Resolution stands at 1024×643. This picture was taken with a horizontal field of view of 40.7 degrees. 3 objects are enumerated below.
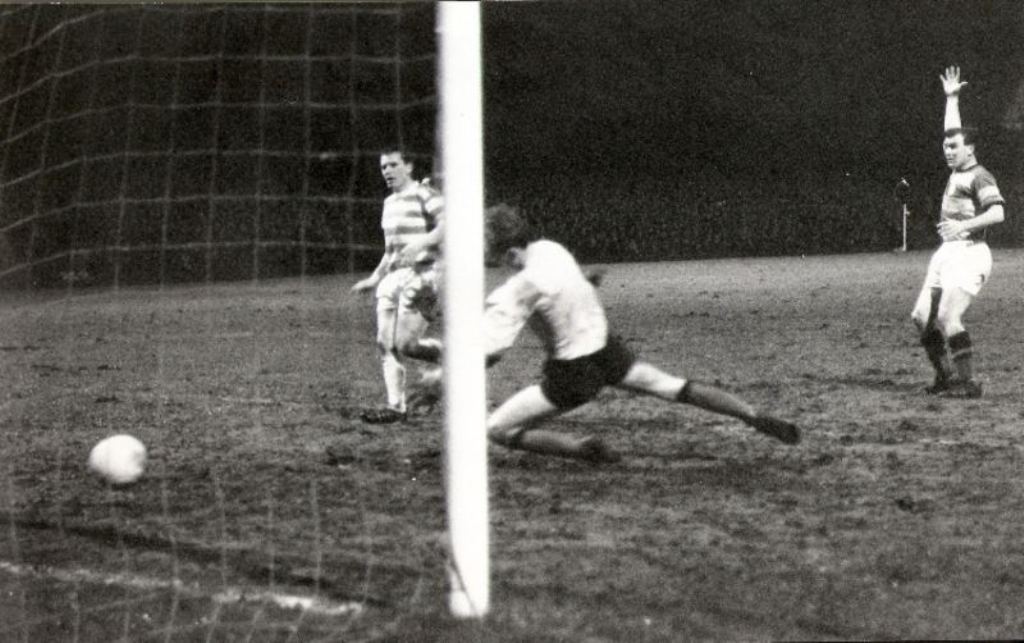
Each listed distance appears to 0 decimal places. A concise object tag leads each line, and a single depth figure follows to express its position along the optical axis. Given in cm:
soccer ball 665
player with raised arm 968
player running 864
